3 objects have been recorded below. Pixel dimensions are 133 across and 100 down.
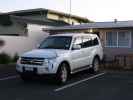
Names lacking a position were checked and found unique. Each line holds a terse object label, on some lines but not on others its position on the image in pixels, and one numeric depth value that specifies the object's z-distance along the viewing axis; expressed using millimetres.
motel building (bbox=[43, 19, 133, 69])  12173
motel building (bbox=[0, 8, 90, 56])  12979
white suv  6351
